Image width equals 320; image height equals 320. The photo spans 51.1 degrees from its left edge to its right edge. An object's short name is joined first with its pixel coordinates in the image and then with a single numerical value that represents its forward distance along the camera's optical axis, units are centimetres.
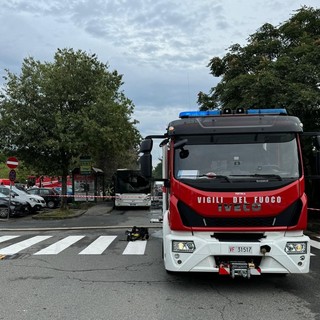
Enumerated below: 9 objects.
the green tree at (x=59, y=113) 1734
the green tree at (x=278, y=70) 1177
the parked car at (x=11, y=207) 1731
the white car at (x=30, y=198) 1931
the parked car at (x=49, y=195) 2385
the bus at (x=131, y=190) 2184
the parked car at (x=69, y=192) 2513
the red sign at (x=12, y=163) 1636
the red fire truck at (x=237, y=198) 499
